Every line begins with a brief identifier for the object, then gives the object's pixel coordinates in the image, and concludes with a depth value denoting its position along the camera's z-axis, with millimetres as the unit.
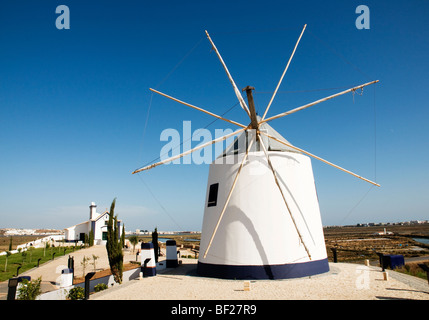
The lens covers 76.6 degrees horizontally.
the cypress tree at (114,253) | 16453
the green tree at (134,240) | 39103
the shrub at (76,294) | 12653
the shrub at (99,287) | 15562
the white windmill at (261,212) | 13703
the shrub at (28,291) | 10891
